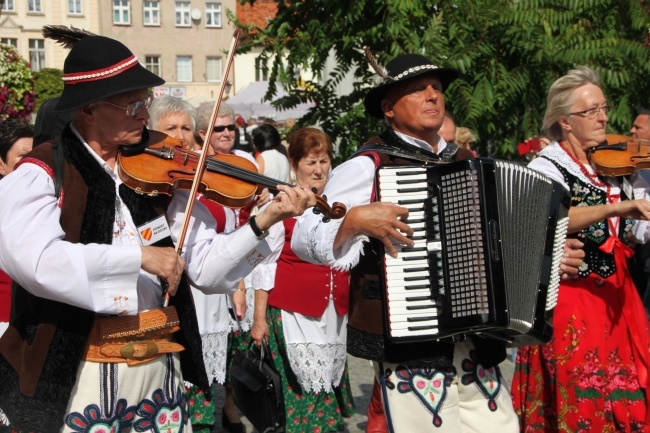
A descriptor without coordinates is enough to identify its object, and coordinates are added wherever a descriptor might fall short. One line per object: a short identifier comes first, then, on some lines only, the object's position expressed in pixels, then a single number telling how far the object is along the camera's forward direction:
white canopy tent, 25.53
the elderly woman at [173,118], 6.50
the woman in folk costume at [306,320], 6.59
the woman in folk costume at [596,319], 5.42
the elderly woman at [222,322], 6.81
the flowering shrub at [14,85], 11.62
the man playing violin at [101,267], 3.40
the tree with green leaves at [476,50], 7.83
